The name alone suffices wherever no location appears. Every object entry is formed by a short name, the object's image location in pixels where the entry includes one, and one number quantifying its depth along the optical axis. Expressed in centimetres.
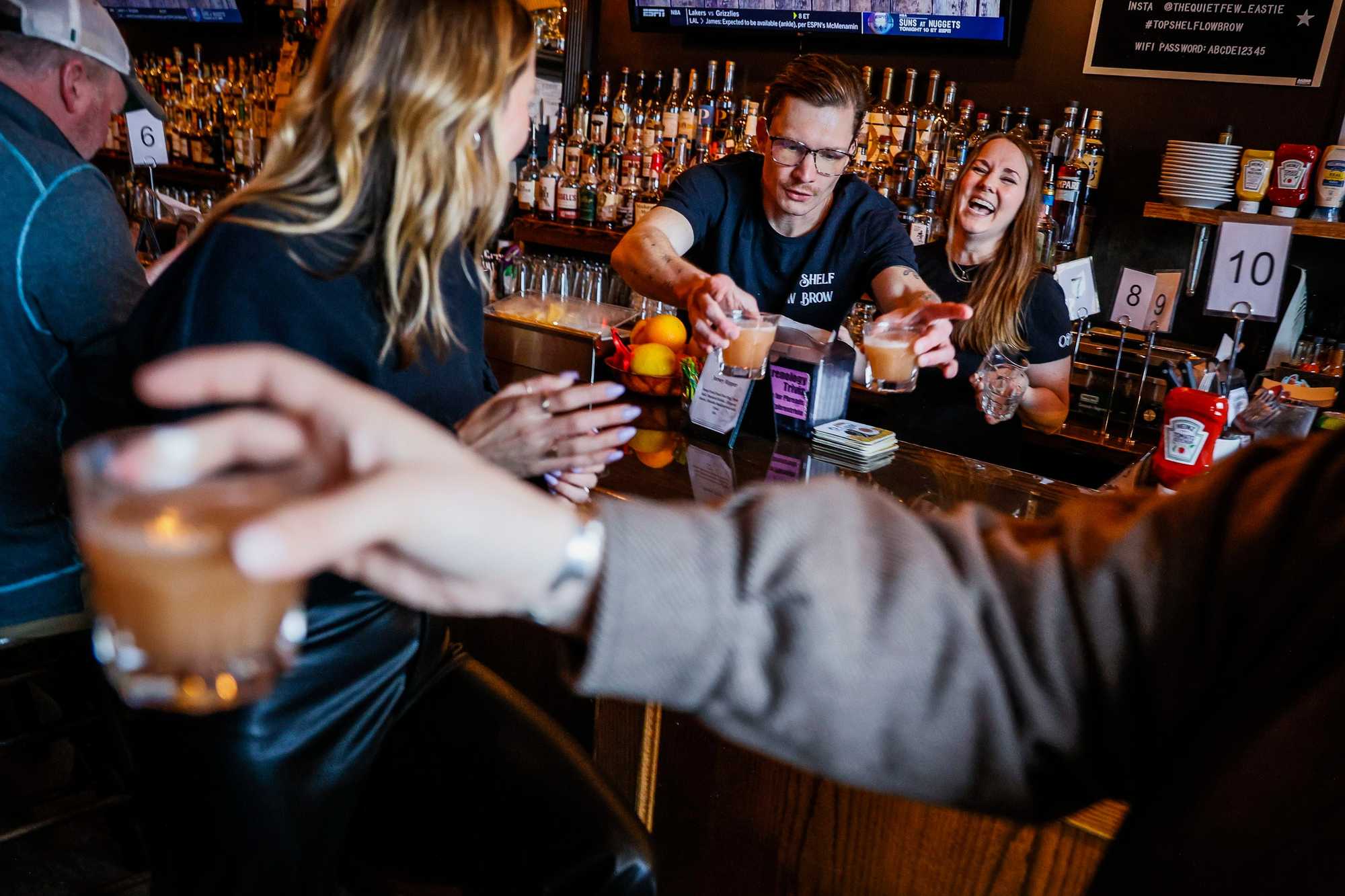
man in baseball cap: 167
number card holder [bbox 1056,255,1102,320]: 299
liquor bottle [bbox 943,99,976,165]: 360
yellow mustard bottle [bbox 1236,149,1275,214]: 302
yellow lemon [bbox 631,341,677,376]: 246
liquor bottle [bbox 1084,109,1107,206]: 346
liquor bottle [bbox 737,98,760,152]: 394
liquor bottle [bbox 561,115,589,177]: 432
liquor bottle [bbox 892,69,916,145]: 364
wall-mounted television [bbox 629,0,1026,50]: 354
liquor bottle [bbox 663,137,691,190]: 401
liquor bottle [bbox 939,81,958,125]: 365
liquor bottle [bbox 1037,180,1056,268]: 349
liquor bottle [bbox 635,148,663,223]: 403
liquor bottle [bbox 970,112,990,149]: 339
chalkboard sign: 316
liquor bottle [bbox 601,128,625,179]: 423
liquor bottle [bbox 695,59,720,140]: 403
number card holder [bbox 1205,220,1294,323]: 247
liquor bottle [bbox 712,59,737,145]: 408
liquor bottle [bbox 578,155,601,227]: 416
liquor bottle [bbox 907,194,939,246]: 355
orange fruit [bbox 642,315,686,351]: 251
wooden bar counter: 144
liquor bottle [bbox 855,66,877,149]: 370
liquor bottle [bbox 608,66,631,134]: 421
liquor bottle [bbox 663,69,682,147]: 402
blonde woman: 131
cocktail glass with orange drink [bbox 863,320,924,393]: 211
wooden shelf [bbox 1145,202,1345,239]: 292
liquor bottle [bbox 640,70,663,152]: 411
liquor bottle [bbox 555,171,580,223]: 423
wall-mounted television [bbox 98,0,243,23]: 562
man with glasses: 260
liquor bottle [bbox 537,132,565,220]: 430
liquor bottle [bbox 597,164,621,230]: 413
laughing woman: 308
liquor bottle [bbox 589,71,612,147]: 434
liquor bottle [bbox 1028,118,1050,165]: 350
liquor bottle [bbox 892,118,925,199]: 363
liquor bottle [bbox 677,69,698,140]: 402
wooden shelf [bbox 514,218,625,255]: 410
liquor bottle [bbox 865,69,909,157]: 367
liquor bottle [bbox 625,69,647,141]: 416
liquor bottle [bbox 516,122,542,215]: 440
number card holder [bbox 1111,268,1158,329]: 279
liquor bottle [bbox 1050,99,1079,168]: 346
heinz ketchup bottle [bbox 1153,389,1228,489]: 187
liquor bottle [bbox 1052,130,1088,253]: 346
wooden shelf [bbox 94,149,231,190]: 546
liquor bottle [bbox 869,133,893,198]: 368
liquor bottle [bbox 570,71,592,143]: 442
